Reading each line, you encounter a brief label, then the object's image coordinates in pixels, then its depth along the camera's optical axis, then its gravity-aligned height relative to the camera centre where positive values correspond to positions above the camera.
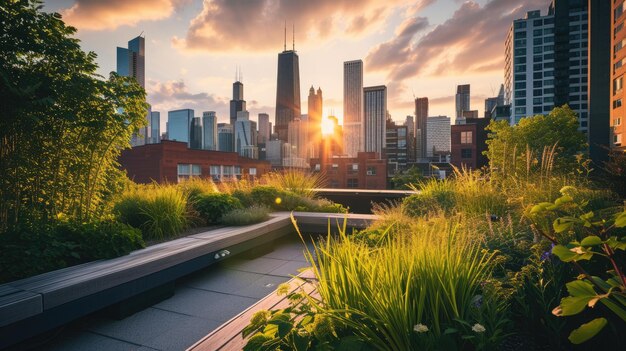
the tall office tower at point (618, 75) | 32.19 +10.94
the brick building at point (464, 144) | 53.31 +5.12
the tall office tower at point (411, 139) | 140.51 +17.45
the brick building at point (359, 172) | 56.38 +0.19
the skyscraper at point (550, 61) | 62.16 +24.14
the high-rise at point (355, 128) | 192.50 +28.67
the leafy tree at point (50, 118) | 3.00 +0.57
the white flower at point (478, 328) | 1.26 -0.64
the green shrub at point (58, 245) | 2.61 -0.71
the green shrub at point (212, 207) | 5.50 -0.62
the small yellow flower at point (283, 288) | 1.82 -0.70
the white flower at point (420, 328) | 1.26 -0.65
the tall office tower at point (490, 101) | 144.38 +35.04
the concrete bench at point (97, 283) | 2.09 -0.94
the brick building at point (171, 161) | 32.81 +1.29
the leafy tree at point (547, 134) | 24.67 +3.33
